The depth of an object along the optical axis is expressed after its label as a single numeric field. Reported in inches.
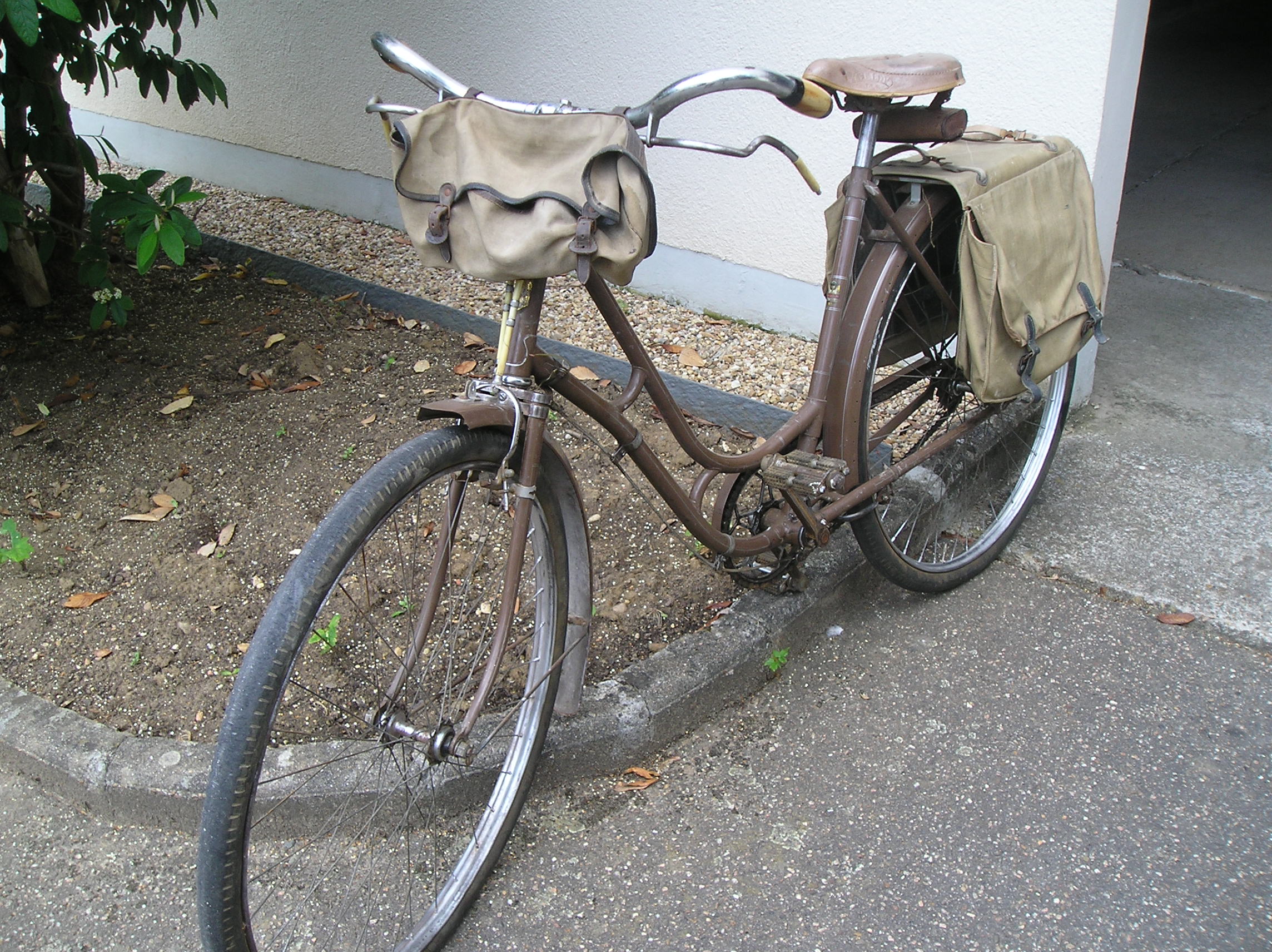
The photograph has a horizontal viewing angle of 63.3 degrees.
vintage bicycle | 67.8
